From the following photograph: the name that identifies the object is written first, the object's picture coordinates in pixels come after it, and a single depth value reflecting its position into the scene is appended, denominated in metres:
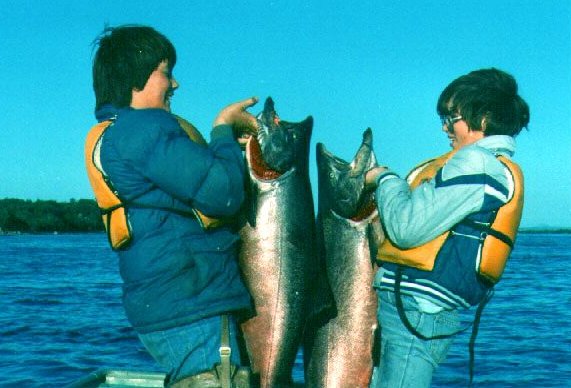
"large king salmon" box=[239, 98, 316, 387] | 4.18
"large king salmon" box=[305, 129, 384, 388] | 4.46
